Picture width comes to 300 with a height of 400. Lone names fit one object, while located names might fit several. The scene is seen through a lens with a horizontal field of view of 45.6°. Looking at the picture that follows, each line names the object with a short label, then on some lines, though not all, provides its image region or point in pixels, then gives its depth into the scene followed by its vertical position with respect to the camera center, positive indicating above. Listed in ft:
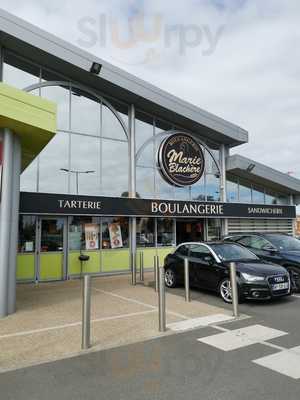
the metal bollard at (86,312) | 18.21 -3.75
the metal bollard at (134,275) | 38.75 -3.97
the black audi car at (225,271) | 27.22 -2.77
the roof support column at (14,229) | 25.45 +0.78
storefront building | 42.14 +9.30
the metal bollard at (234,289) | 24.21 -3.53
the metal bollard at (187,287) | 29.46 -4.00
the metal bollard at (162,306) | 21.00 -4.00
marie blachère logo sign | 54.13 +12.28
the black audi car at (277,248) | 34.09 -1.07
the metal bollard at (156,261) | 37.03 -2.30
